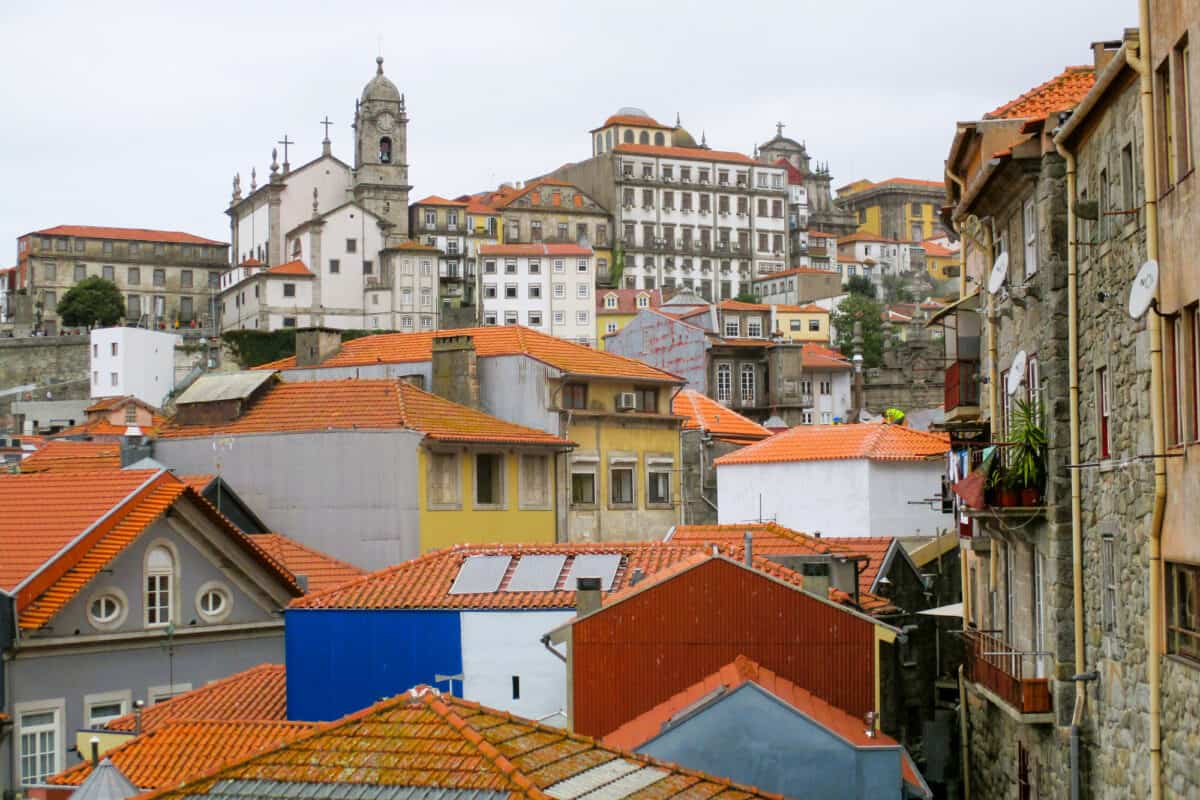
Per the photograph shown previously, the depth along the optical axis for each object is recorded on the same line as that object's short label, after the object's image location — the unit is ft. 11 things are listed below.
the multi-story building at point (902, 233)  654.94
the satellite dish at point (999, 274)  76.21
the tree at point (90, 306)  446.60
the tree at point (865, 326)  433.89
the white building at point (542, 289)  435.53
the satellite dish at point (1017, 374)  74.28
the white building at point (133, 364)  386.52
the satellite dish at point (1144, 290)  53.62
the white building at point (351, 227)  414.00
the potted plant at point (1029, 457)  70.59
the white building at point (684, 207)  500.33
